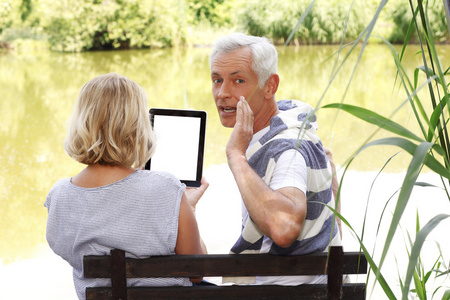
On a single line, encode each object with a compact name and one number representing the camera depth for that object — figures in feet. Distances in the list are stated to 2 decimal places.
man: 10.14
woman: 10.28
